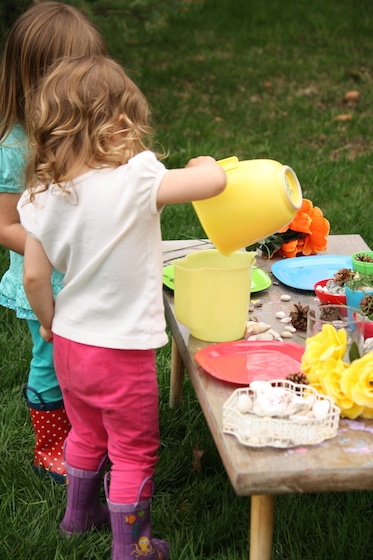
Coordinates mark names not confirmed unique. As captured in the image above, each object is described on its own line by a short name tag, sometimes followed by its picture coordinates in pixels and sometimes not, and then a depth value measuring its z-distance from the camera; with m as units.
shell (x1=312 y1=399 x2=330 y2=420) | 1.76
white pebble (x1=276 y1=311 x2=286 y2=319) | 2.21
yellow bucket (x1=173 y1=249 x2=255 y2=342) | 2.04
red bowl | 2.21
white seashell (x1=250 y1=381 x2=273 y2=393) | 1.81
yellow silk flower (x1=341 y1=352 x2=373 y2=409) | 1.77
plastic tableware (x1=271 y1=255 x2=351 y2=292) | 2.38
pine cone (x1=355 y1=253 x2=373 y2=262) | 2.33
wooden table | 1.68
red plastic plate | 1.94
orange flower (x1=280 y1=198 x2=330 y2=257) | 2.52
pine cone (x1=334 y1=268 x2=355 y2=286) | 2.23
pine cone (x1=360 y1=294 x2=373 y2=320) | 2.11
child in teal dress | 2.21
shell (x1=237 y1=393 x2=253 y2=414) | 1.79
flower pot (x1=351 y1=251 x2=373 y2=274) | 2.28
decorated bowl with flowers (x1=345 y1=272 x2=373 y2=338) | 2.11
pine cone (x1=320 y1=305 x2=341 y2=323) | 2.02
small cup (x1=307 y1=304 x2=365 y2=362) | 1.93
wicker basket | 1.73
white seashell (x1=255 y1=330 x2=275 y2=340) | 2.10
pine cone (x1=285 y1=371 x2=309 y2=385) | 1.86
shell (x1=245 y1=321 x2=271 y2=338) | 2.13
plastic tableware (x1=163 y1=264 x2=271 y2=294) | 2.34
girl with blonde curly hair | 1.91
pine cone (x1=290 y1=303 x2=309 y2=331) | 2.15
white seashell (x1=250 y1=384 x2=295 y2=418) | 1.77
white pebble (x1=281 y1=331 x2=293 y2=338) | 2.12
